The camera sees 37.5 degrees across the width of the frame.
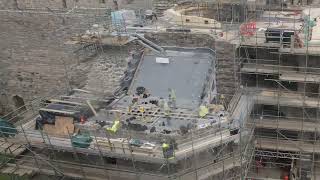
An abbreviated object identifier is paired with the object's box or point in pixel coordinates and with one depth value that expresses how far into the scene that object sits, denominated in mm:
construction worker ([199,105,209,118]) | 13867
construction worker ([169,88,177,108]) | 14782
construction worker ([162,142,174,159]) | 12016
